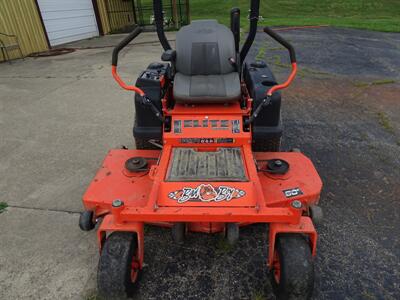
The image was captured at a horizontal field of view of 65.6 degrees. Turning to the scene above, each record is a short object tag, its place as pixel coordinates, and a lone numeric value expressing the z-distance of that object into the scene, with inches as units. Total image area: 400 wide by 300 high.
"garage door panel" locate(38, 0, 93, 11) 432.5
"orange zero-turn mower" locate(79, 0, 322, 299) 78.2
